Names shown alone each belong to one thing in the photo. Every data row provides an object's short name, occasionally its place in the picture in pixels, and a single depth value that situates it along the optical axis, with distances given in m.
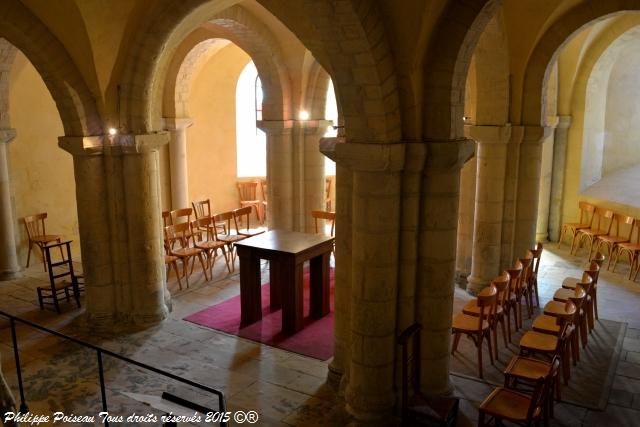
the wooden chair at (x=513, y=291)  7.03
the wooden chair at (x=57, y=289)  8.18
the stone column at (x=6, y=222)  9.52
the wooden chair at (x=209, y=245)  9.62
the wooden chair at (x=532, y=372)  5.00
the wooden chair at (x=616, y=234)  10.19
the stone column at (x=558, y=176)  11.77
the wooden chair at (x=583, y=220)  11.20
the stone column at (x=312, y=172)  10.64
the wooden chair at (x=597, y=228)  10.77
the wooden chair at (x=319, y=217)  10.17
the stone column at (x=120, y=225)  7.25
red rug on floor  6.95
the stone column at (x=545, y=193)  11.87
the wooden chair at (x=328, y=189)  14.48
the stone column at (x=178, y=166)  12.05
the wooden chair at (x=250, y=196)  14.55
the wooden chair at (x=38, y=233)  10.46
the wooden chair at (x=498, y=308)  6.47
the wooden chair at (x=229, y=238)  9.98
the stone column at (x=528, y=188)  8.30
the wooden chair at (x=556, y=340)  5.42
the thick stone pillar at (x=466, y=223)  8.97
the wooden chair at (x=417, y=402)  4.57
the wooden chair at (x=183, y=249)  9.24
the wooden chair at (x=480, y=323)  5.98
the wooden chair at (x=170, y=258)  9.12
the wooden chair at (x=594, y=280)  7.03
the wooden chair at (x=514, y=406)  4.28
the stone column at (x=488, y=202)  8.25
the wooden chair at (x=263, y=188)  15.11
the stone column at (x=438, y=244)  4.91
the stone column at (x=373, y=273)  4.78
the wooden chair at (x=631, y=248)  9.63
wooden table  7.21
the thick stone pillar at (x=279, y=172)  10.54
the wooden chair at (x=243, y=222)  10.55
